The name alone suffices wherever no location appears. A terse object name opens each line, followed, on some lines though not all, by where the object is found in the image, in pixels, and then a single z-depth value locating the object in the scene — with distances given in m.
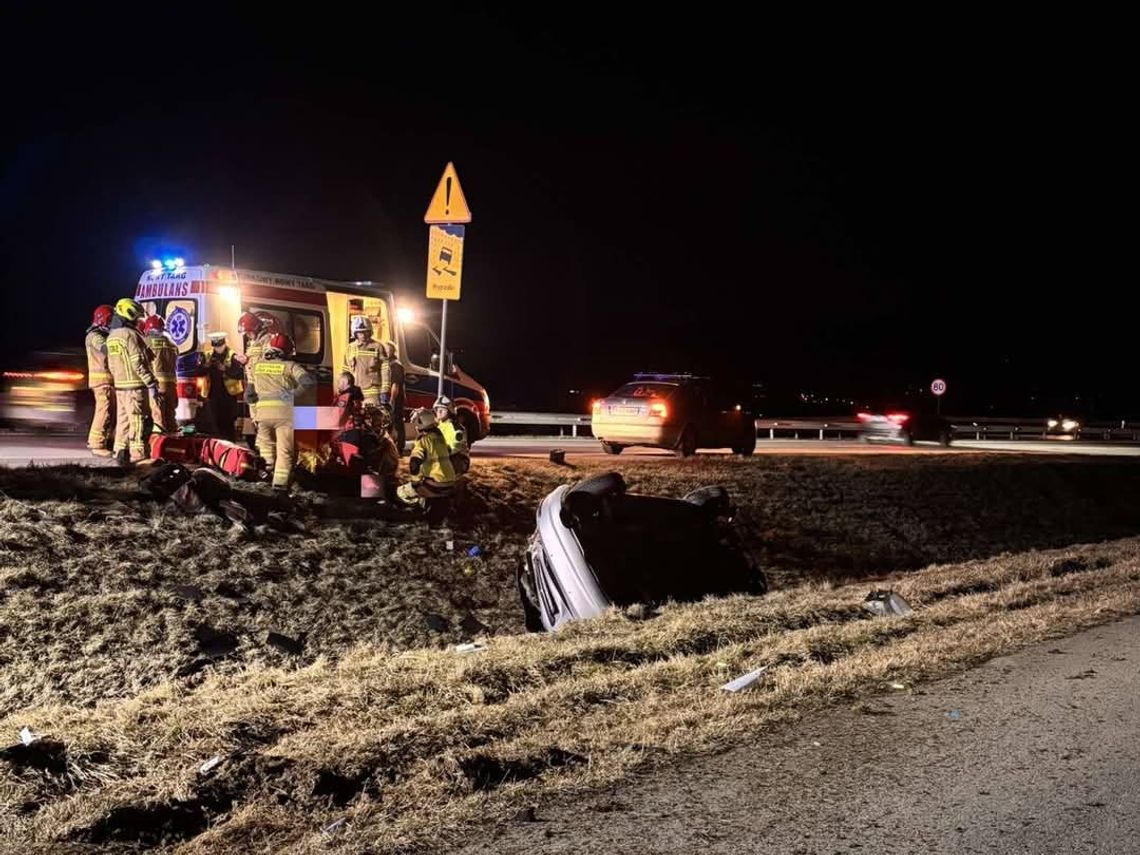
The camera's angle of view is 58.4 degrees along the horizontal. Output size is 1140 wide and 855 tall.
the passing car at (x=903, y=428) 27.44
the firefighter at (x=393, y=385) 12.60
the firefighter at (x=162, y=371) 11.38
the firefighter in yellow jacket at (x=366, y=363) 12.56
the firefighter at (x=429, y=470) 11.41
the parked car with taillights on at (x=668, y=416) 17.14
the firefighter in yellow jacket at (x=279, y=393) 10.66
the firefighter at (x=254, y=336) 10.87
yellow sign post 11.81
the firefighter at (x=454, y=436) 11.38
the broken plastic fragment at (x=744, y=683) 5.64
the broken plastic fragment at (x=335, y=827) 3.71
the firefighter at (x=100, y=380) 11.34
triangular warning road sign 11.79
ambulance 12.48
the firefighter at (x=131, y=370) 11.01
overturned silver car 8.39
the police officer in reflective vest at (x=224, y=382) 12.35
